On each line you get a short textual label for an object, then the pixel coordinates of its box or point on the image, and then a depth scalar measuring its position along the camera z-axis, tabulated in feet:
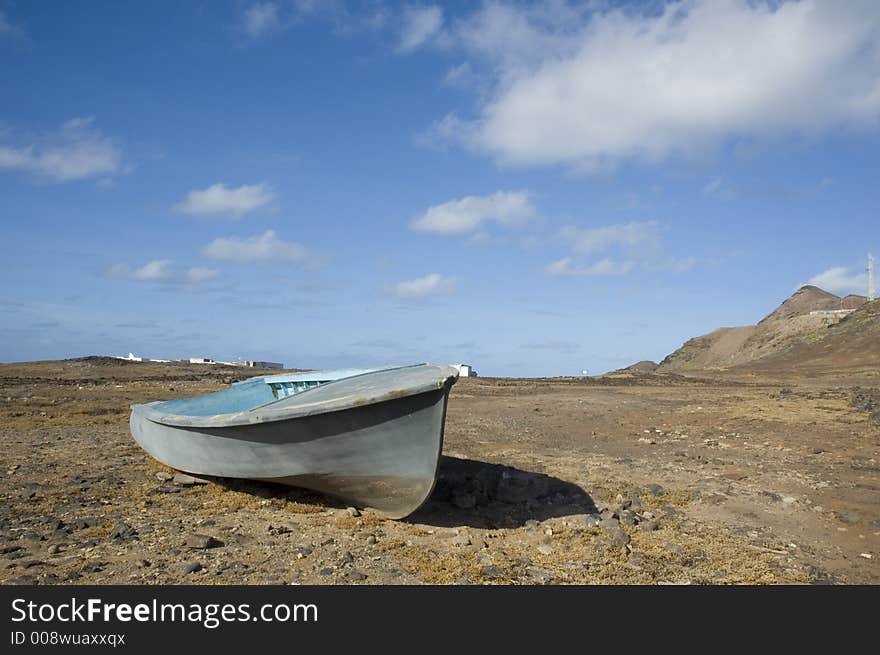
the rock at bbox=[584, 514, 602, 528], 22.95
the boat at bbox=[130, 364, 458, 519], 20.89
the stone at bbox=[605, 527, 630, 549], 20.74
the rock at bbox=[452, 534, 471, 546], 20.58
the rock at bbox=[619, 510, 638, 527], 23.21
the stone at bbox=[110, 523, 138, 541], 19.48
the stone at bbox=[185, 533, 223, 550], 18.67
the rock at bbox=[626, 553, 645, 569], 18.85
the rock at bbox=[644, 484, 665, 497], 28.17
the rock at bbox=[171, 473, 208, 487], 27.22
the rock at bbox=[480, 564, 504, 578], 17.54
